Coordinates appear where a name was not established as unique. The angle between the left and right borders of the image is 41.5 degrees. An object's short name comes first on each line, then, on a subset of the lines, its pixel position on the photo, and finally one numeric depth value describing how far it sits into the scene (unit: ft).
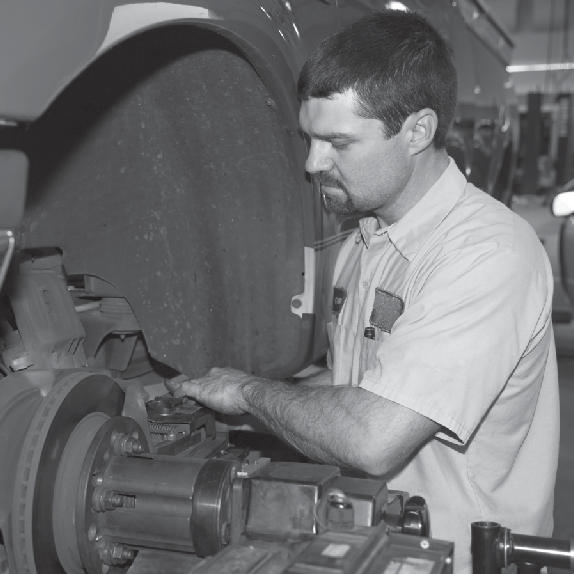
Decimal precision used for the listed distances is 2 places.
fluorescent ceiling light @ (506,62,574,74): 49.88
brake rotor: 3.43
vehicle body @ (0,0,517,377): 5.09
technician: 4.12
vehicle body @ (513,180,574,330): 13.85
